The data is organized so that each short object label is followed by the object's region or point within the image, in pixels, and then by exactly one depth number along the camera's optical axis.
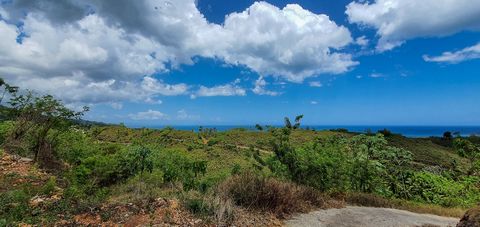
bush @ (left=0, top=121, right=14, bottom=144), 14.55
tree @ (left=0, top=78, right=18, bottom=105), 13.54
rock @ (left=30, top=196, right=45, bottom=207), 6.76
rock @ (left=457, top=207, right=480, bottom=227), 5.21
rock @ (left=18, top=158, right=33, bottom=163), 13.23
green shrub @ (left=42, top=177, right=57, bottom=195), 7.72
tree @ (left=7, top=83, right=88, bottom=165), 13.11
